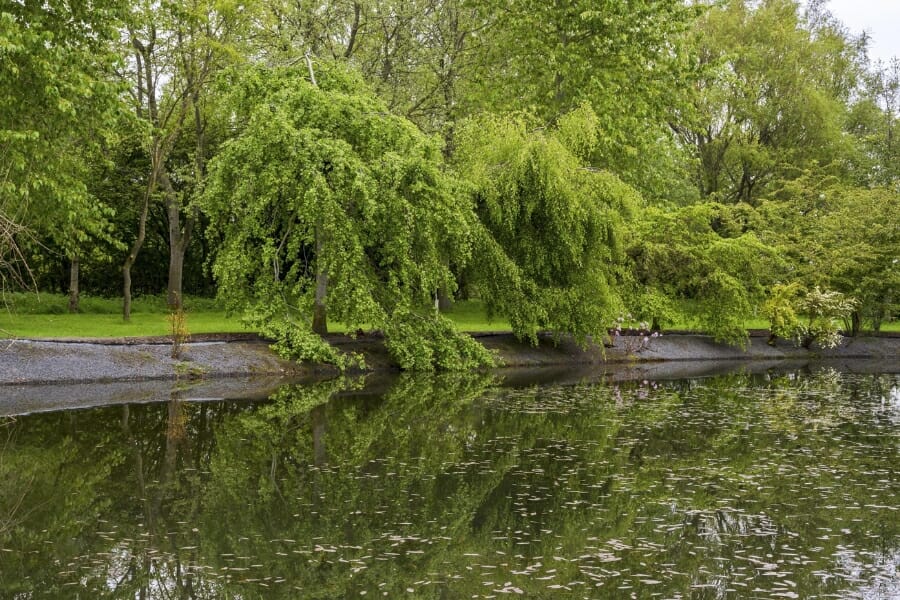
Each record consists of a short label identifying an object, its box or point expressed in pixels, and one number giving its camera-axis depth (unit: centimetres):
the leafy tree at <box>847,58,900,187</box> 5006
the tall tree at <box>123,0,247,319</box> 2825
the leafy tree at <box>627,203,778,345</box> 3159
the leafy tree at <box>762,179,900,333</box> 3569
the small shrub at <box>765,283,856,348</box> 3388
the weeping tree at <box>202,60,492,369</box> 2358
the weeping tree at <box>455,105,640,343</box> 2673
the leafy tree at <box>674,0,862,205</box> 4706
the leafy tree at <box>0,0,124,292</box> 2214
